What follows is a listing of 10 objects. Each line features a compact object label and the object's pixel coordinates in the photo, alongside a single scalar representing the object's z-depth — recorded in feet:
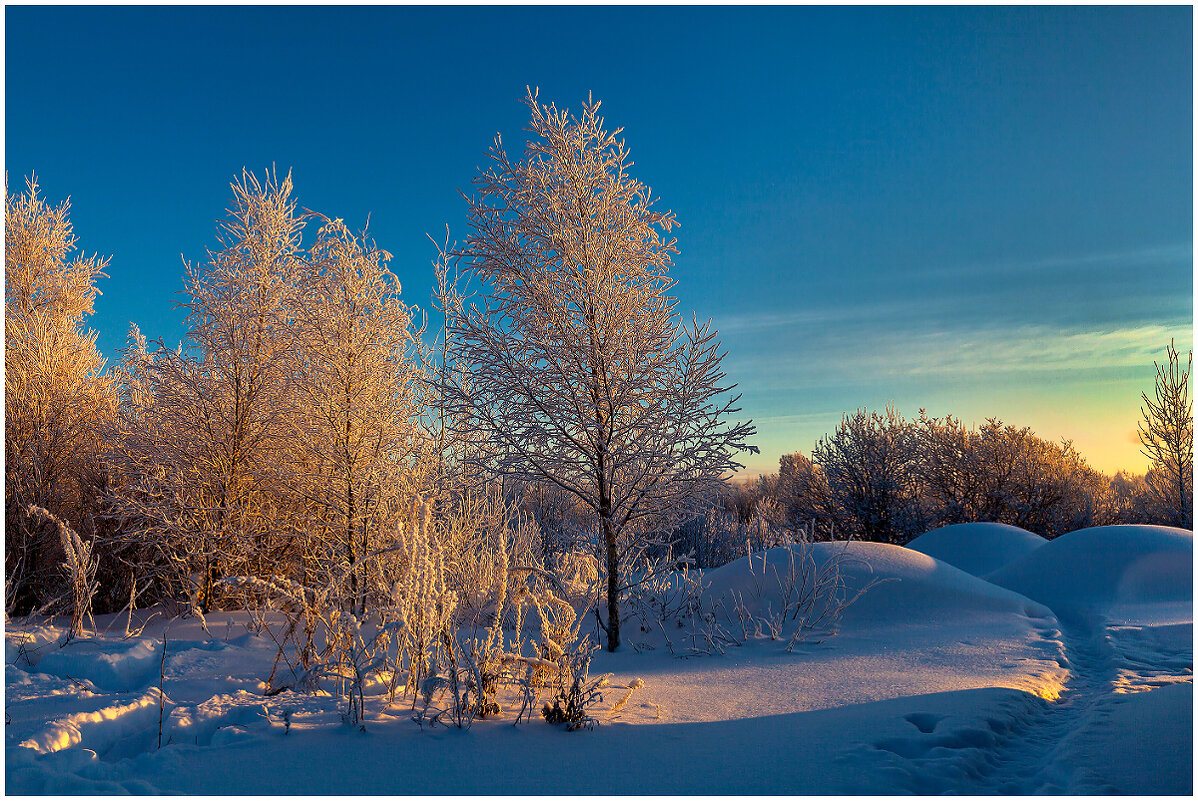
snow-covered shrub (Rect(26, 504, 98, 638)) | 16.52
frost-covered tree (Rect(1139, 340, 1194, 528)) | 41.52
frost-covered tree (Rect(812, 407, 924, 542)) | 51.93
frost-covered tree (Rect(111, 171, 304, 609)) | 24.03
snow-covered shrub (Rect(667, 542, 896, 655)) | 19.51
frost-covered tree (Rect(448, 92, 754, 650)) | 18.47
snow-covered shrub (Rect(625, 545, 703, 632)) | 21.34
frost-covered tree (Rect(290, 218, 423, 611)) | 22.71
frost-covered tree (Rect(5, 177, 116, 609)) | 27.02
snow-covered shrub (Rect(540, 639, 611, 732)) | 10.41
